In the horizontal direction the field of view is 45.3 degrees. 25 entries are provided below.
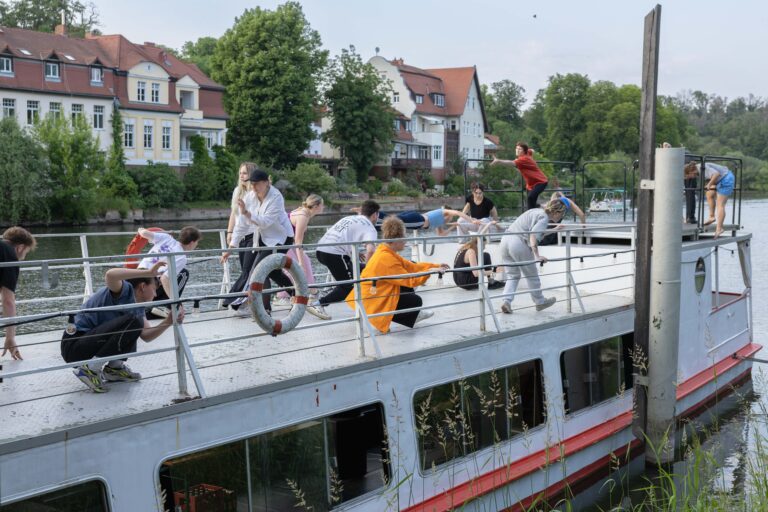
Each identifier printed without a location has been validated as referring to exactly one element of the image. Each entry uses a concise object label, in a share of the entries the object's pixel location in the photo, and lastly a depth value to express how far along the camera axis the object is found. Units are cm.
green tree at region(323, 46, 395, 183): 7681
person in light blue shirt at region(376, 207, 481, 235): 1123
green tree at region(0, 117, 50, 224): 4512
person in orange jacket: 831
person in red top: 1325
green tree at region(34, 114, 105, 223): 4819
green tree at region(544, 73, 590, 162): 10675
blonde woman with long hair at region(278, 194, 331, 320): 954
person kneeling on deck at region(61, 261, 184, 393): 631
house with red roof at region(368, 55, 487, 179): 9425
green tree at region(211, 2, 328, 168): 6800
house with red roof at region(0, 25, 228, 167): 5922
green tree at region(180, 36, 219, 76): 10244
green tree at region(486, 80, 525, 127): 14400
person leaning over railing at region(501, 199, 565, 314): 1024
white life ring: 673
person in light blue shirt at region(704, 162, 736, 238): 1354
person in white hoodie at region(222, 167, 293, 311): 912
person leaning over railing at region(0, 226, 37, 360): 712
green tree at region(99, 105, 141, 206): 5216
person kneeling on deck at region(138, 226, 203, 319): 876
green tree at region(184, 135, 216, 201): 5831
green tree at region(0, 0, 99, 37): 8950
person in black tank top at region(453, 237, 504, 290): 1178
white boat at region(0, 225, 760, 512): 571
